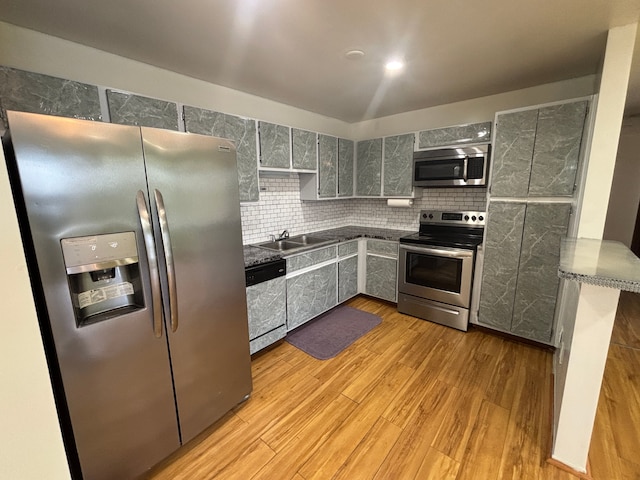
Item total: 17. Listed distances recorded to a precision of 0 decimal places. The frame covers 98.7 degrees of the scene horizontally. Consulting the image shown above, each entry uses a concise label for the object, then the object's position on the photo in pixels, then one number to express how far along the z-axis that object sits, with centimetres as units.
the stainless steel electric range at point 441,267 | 296
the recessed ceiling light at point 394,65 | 223
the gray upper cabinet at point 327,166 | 340
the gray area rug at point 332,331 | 274
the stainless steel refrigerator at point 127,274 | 115
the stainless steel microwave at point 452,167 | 291
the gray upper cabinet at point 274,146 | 269
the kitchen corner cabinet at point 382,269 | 352
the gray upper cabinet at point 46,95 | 146
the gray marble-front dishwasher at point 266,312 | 241
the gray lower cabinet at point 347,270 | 349
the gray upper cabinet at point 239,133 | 219
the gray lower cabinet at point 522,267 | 251
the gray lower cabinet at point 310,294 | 285
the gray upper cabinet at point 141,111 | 180
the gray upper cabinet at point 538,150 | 233
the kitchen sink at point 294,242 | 322
